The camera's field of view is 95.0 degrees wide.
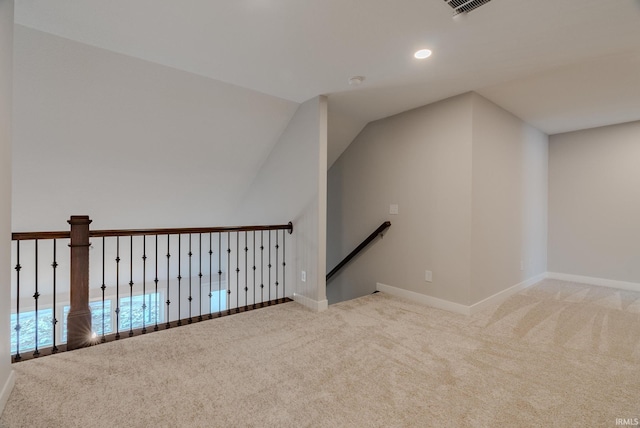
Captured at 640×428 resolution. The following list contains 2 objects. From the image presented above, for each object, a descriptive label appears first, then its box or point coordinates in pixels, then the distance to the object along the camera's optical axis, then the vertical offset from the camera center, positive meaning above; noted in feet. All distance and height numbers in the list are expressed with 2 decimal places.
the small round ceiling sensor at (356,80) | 9.09 +4.30
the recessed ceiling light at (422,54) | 7.52 +4.24
